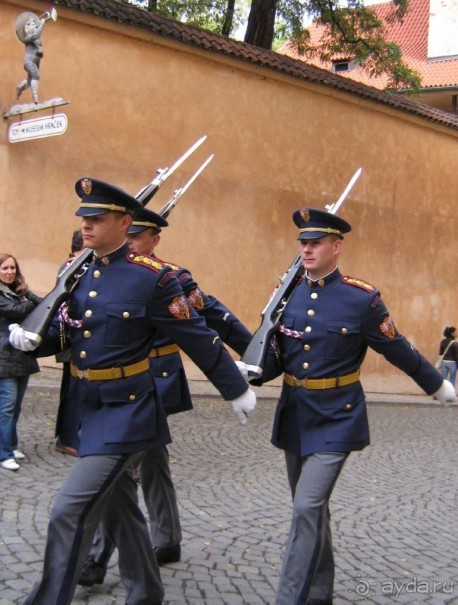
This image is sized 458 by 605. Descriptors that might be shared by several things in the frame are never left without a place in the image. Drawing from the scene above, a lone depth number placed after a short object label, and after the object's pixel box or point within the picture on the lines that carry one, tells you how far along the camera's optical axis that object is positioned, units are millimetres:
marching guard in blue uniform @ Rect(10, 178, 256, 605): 3607
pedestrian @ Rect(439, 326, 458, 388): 17078
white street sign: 10484
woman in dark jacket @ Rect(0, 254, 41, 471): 6445
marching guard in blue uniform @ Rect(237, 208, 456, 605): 4059
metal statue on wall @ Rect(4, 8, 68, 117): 11039
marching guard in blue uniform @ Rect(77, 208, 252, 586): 4652
